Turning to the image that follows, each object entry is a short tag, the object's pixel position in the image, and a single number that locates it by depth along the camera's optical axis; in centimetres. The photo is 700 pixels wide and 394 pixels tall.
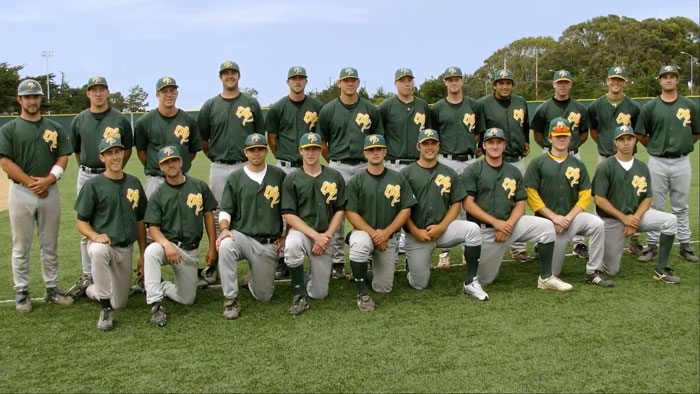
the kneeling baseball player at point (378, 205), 568
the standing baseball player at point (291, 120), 657
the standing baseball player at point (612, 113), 701
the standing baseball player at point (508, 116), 691
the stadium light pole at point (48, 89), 4894
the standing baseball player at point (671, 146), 690
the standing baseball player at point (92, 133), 589
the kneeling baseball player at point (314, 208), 557
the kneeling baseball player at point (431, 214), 584
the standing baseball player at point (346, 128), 645
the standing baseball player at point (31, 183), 553
